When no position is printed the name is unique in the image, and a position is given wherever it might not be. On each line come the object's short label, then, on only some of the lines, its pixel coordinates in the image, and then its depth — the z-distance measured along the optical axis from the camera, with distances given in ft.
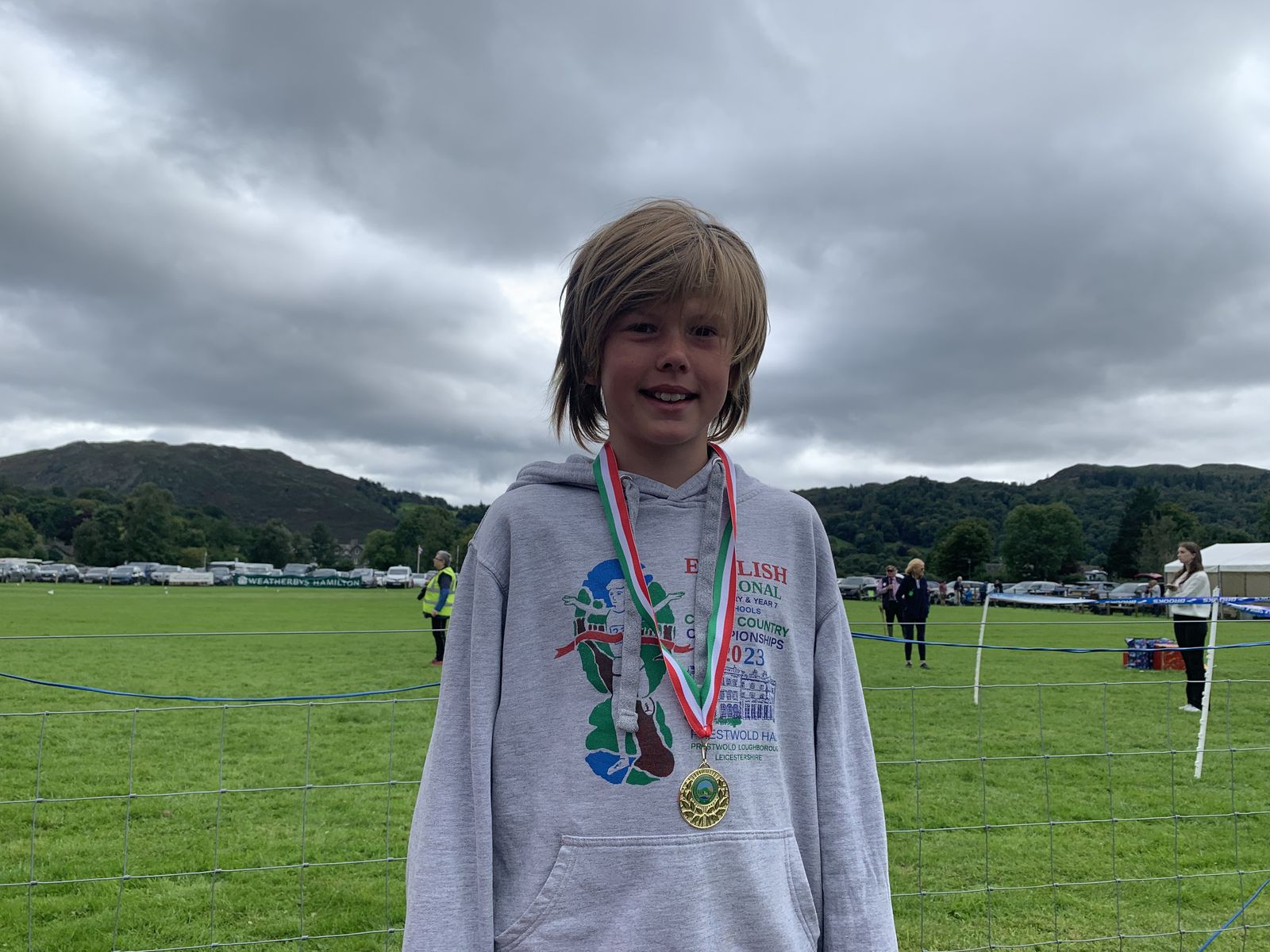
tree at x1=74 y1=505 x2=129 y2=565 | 345.72
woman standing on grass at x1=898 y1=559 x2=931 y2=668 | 49.60
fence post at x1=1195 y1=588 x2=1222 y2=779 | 19.92
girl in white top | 31.91
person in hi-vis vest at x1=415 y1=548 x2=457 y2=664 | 42.55
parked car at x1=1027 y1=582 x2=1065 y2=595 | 162.71
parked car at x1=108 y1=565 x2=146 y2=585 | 209.26
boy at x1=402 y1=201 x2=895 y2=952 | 4.09
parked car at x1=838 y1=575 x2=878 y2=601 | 172.76
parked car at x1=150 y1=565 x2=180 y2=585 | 221.95
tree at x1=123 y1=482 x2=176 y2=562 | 343.26
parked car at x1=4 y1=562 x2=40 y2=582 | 205.98
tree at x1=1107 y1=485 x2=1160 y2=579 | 302.86
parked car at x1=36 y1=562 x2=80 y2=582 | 212.84
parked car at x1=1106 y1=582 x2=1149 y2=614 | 140.97
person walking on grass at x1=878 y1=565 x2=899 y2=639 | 55.69
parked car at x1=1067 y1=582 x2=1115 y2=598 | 151.43
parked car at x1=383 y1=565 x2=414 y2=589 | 224.53
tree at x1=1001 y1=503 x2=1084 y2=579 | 328.29
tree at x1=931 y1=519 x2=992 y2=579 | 317.63
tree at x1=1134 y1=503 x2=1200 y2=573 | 276.84
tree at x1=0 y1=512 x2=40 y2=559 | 343.05
